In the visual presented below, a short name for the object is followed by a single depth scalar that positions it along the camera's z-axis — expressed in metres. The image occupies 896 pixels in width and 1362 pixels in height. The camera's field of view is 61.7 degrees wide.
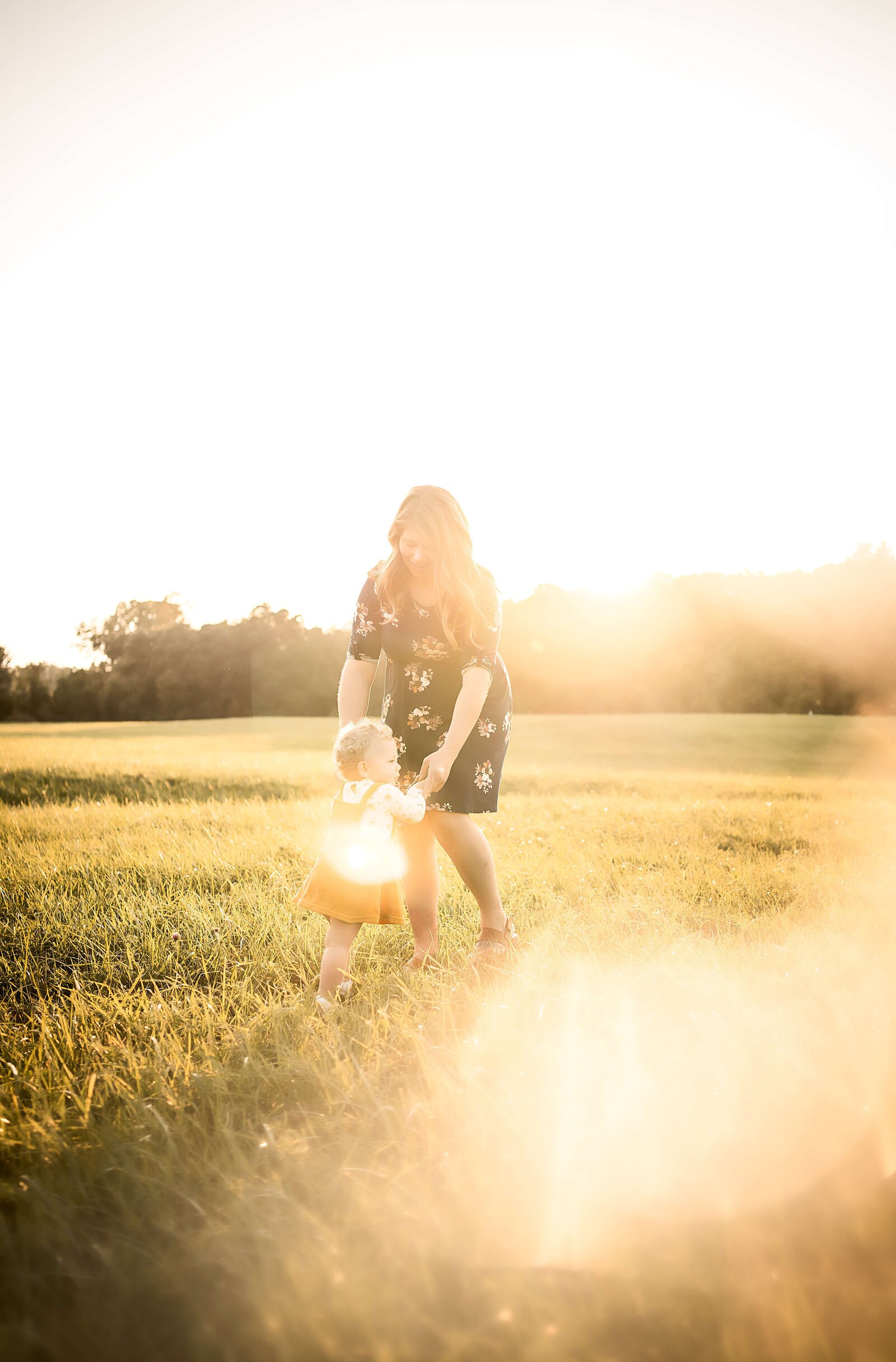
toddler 3.06
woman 3.30
